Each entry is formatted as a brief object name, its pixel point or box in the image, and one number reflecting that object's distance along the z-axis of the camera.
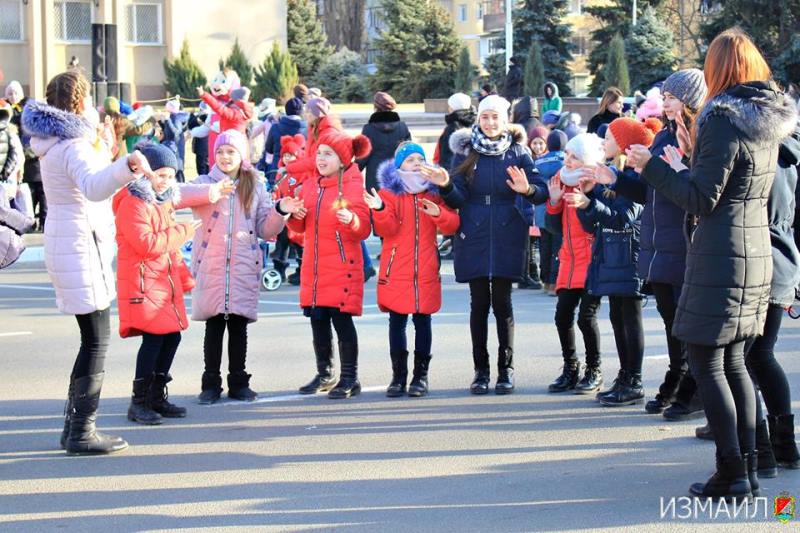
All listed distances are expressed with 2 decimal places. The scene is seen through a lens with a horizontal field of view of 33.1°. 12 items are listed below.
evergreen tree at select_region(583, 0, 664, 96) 53.25
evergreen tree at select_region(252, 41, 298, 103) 49.25
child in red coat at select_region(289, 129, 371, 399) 9.11
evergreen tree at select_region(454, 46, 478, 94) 53.62
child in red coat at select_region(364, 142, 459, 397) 9.11
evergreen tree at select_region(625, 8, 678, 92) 50.84
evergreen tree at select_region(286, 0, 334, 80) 64.88
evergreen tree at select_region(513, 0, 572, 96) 52.88
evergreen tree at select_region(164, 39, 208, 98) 49.00
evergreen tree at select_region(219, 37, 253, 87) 49.72
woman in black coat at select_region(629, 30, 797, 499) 6.07
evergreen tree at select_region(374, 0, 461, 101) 58.06
